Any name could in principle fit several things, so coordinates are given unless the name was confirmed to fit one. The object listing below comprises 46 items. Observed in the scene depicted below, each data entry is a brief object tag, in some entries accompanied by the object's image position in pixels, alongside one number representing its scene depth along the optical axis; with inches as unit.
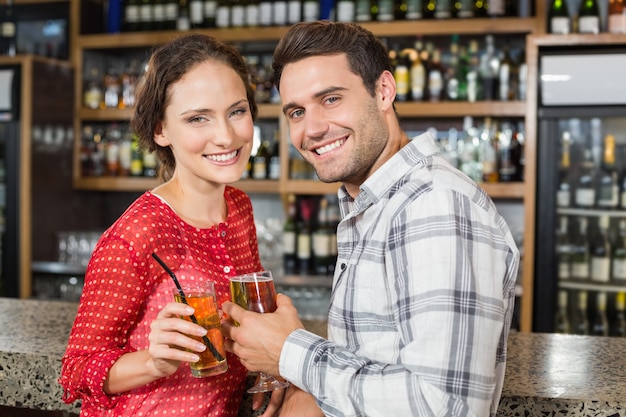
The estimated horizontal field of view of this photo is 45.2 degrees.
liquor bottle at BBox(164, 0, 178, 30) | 176.9
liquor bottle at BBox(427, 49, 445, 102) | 159.3
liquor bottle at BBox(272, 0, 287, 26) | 166.4
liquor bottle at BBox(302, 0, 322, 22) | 165.8
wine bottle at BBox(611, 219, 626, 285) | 153.4
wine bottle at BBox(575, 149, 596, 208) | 152.5
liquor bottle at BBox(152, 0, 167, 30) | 177.9
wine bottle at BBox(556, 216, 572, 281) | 153.9
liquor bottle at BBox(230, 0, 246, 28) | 168.6
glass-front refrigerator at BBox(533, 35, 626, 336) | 145.0
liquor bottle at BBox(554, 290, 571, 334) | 156.2
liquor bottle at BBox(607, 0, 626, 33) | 148.8
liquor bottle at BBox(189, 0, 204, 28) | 172.7
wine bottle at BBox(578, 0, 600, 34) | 148.9
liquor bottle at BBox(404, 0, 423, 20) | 161.3
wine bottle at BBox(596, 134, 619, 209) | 152.3
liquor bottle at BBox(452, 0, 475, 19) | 158.9
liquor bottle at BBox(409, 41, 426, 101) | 159.2
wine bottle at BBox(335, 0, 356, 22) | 163.3
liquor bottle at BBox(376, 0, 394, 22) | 161.3
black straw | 50.9
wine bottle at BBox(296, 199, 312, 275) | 164.1
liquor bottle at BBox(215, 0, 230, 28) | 169.0
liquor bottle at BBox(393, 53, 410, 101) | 159.6
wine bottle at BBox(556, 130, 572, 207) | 152.9
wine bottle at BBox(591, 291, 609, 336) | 156.3
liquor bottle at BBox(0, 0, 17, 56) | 188.9
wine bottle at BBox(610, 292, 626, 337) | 154.7
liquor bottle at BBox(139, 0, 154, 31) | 178.9
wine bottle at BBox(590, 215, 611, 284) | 153.7
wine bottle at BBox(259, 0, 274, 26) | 166.9
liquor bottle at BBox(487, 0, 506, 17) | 153.9
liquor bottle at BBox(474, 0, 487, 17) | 161.2
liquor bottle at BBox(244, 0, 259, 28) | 167.5
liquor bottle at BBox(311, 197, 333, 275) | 162.1
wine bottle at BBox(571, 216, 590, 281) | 154.1
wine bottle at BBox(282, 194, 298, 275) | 165.0
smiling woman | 53.6
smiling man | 43.3
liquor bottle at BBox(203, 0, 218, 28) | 173.2
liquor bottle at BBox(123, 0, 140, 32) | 180.5
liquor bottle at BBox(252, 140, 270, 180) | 166.6
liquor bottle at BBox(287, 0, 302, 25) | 165.9
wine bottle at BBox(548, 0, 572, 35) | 151.0
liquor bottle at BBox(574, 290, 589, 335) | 156.2
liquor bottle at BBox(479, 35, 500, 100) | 157.9
